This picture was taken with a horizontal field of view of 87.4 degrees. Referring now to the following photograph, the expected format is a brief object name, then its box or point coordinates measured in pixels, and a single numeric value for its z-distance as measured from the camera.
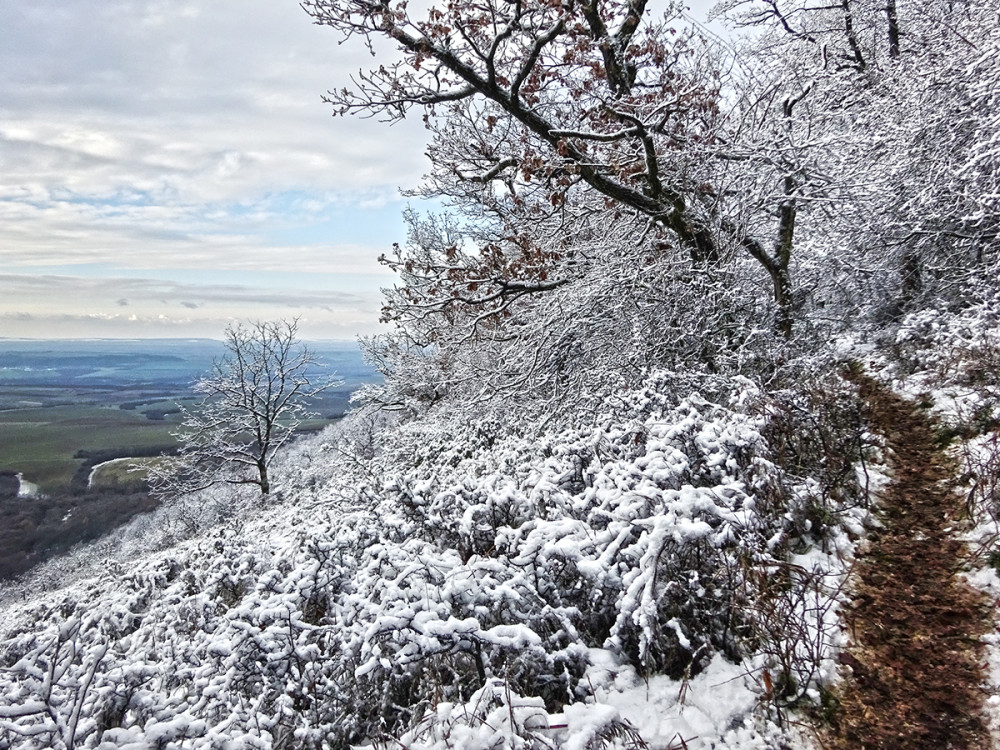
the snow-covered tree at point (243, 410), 19.89
